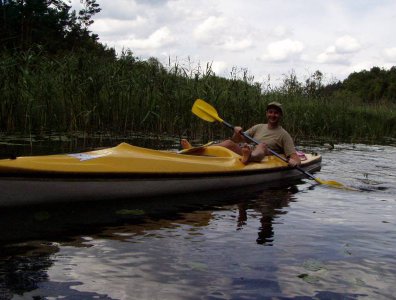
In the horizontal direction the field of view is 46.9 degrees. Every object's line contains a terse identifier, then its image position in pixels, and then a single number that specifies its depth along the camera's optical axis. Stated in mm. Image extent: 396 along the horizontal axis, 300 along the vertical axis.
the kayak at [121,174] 3486
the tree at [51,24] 22547
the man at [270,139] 5730
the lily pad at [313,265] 2765
